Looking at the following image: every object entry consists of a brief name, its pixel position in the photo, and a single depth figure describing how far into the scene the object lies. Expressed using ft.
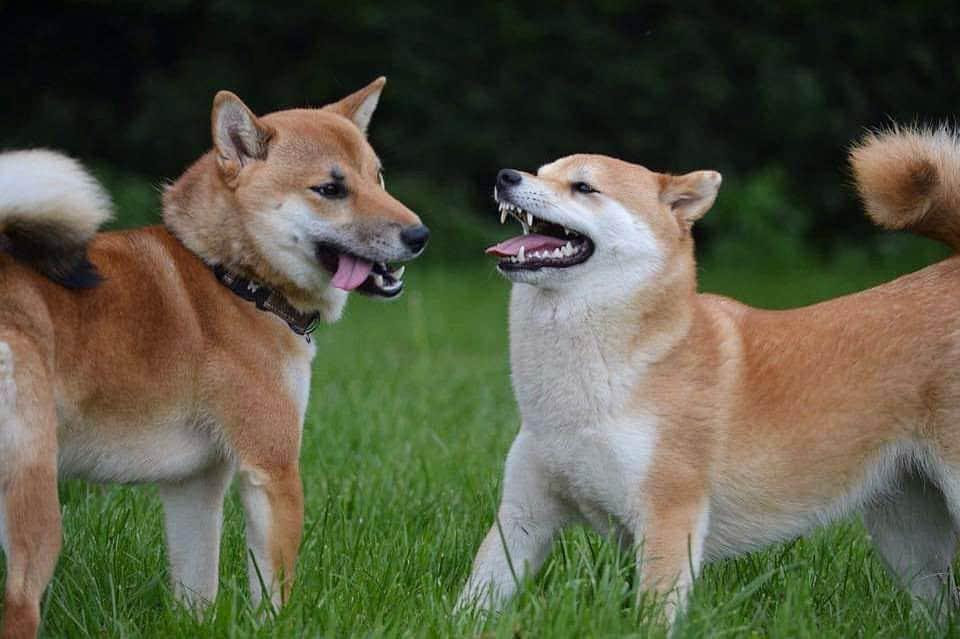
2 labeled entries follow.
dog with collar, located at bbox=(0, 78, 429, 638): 21.27
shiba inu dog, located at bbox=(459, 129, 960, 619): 24.56
